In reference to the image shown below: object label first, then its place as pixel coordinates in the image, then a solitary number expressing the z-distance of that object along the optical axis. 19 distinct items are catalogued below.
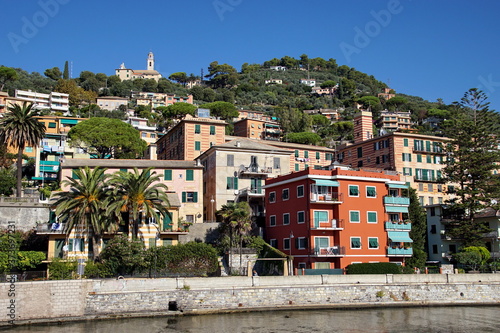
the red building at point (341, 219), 51.28
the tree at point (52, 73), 197.25
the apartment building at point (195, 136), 70.69
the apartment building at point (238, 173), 60.72
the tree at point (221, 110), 135.12
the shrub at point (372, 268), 48.00
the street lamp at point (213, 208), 59.97
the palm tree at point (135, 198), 47.62
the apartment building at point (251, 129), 116.88
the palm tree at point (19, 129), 58.62
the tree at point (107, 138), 78.75
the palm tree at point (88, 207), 46.53
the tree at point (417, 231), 54.31
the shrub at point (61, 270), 43.47
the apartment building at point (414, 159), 73.75
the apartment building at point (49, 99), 146.25
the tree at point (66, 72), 191.59
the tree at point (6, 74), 154.38
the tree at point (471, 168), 60.69
